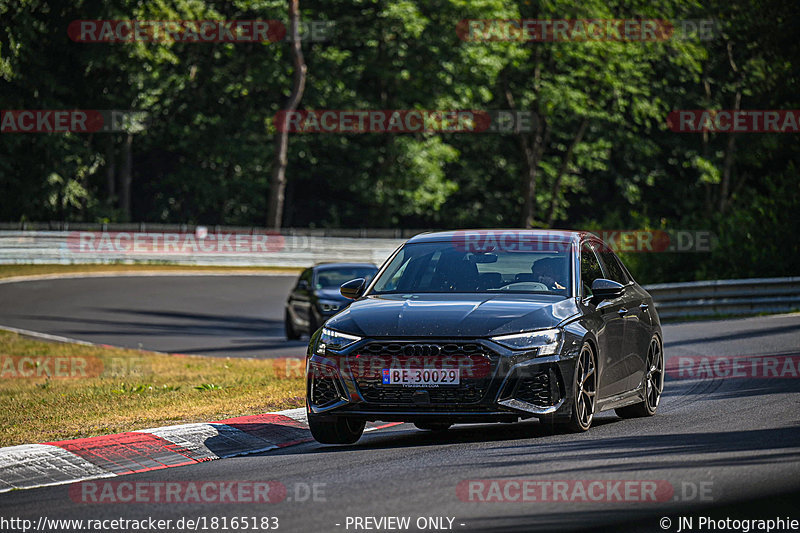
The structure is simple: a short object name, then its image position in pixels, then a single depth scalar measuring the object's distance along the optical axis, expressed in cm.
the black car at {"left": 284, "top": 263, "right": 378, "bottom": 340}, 4916
